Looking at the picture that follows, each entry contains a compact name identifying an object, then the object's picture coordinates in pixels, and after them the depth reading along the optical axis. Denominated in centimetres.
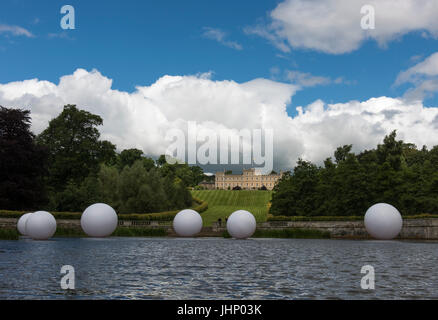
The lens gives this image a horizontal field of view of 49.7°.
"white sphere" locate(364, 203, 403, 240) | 3828
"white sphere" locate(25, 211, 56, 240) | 3503
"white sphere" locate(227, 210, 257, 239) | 3991
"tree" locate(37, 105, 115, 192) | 6981
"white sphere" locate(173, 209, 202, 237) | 4203
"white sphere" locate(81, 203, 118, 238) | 3716
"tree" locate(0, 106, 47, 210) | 4841
